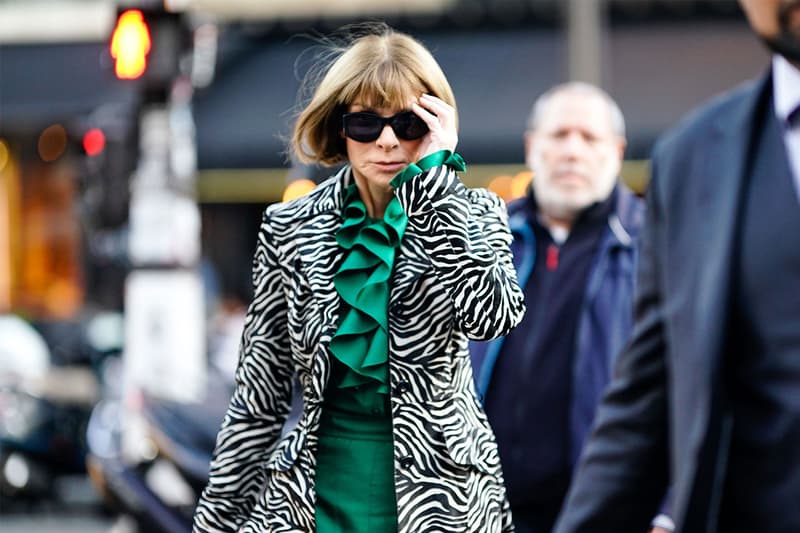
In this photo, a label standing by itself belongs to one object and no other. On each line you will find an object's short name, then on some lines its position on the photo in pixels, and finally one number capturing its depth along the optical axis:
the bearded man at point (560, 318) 8.94
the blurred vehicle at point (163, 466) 12.24
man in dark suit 4.37
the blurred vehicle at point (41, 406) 22.94
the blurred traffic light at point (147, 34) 20.56
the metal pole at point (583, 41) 31.42
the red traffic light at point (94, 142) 23.39
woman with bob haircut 6.38
